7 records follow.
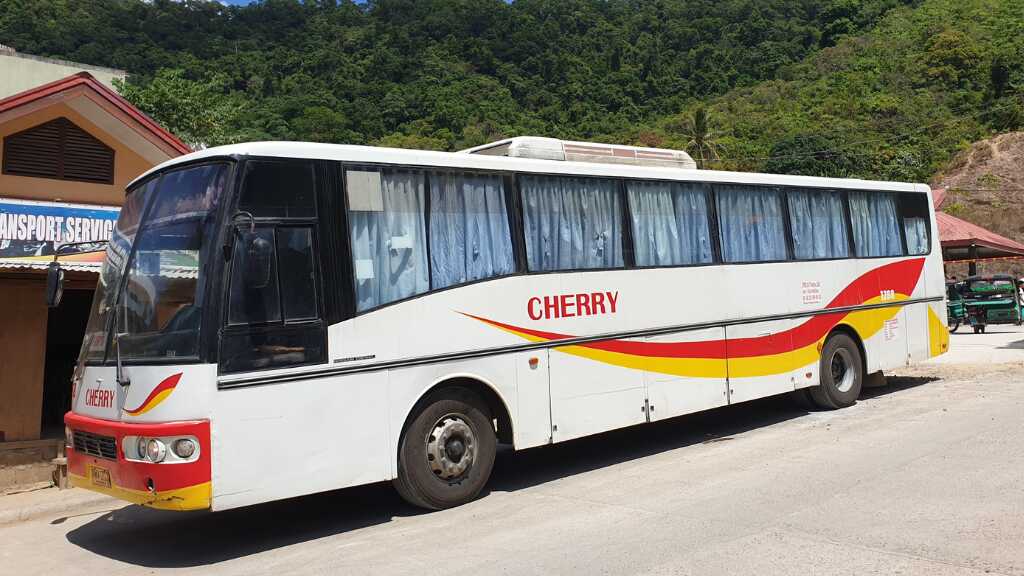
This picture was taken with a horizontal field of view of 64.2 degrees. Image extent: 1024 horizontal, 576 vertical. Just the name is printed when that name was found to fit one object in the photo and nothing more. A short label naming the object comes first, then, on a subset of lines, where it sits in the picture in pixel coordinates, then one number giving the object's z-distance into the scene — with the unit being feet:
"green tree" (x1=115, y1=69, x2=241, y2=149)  112.16
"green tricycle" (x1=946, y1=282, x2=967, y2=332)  81.61
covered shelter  89.97
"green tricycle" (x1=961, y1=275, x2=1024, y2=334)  79.51
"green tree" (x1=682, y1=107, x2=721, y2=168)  180.38
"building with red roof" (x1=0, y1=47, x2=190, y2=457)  34.83
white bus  20.30
